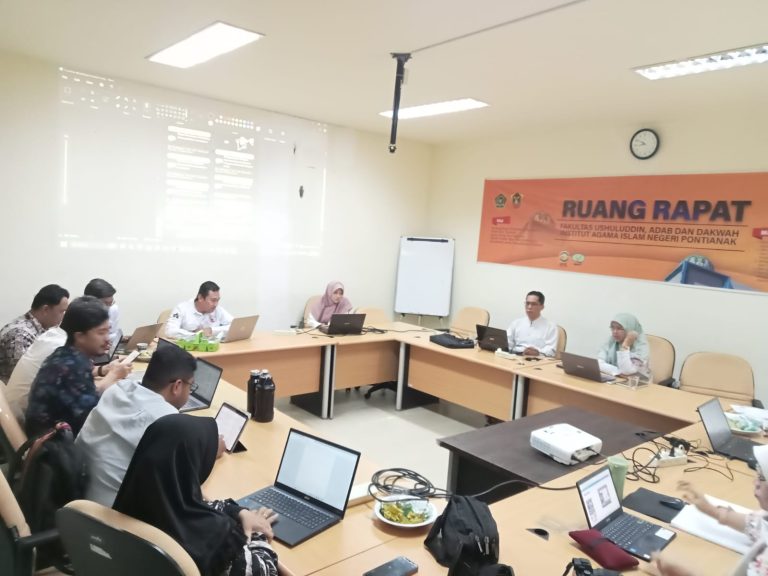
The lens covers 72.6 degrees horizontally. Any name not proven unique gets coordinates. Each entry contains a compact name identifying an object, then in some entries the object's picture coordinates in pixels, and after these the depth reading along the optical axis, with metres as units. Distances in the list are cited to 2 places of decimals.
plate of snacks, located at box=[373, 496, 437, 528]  1.68
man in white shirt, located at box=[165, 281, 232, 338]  4.36
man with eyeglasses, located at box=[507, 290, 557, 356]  4.81
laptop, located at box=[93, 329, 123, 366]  3.29
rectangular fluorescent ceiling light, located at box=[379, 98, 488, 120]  4.59
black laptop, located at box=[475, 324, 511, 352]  4.50
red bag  1.54
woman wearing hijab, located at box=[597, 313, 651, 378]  4.05
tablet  2.16
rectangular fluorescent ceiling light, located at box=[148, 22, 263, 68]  3.21
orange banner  4.30
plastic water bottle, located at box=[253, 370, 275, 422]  2.50
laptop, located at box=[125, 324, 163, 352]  3.61
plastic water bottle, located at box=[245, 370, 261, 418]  2.51
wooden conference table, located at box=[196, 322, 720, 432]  3.50
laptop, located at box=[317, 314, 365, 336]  4.75
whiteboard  6.59
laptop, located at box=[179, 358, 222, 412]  2.62
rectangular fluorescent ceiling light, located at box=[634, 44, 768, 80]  3.06
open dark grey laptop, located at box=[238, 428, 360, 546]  1.65
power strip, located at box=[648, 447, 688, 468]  2.34
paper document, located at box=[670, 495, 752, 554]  1.71
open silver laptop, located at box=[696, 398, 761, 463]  2.52
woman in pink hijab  5.50
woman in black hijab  1.25
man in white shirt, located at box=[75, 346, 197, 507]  1.60
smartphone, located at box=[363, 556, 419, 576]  1.42
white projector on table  2.28
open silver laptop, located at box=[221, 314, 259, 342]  4.16
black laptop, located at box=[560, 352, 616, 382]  3.75
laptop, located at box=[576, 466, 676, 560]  1.67
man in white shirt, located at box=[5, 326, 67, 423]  2.36
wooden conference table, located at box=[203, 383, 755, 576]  1.51
